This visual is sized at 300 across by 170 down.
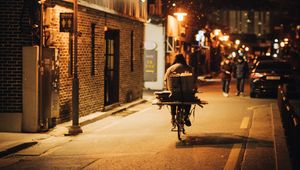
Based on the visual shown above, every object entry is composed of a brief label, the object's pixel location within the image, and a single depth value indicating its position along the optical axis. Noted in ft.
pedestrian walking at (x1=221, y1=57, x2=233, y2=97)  87.36
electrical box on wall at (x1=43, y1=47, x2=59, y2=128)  46.88
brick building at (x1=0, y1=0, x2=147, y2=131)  45.83
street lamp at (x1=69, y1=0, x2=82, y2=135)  46.21
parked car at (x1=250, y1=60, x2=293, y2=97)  82.33
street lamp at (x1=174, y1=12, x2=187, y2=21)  104.04
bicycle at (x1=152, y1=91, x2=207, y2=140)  41.04
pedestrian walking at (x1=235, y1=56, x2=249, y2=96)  89.97
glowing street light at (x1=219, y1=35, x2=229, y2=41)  208.07
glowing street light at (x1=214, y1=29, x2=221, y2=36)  184.15
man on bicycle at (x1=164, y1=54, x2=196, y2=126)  42.39
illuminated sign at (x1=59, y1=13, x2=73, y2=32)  46.32
